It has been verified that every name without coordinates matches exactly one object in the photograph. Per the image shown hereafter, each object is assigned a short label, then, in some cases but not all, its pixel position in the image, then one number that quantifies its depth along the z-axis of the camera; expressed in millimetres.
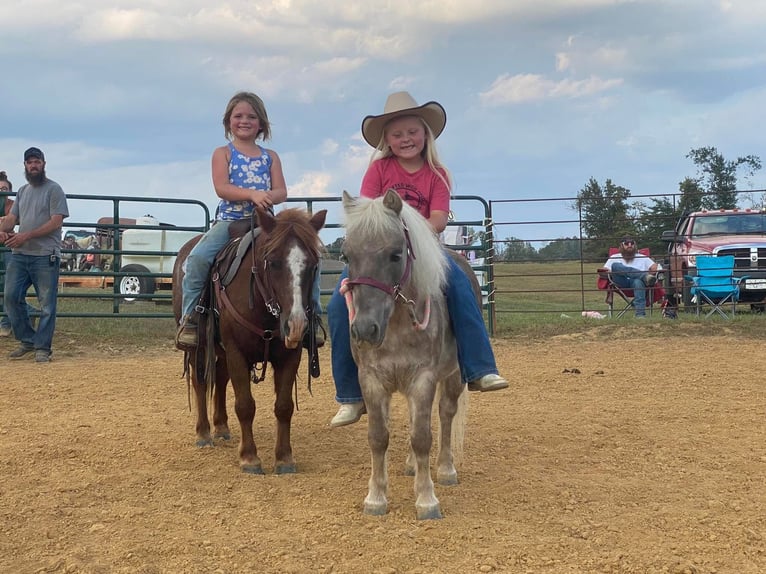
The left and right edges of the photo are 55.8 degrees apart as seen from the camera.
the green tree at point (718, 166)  40166
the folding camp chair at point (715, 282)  12117
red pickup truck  12696
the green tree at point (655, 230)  18170
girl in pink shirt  3783
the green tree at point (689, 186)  34994
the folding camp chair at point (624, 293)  12516
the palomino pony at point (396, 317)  3238
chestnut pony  3959
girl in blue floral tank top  4648
